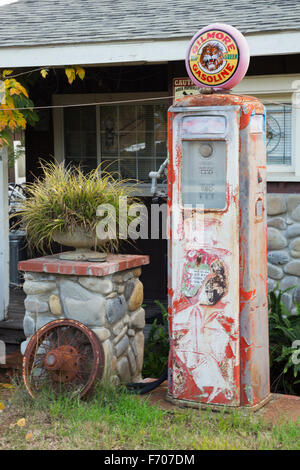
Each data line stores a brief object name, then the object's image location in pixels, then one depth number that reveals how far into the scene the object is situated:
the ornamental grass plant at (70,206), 4.98
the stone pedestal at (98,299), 4.88
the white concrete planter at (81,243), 5.03
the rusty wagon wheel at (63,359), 4.72
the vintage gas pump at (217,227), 4.39
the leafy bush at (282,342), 5.51
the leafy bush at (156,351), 5.85
